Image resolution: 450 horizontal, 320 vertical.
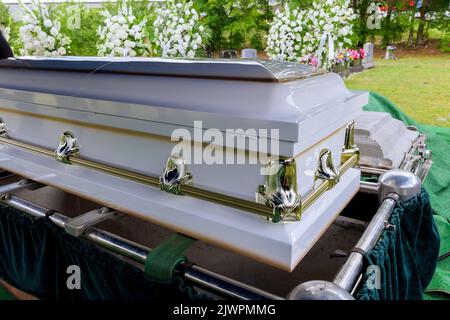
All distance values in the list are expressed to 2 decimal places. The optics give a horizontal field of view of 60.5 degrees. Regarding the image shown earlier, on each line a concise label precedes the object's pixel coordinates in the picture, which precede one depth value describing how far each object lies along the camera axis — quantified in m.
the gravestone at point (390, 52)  6.24
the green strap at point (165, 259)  0.79
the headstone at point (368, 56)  6.78
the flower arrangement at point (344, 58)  4.73
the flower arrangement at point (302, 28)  3.13
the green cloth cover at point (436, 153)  2.36
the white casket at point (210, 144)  0.75
